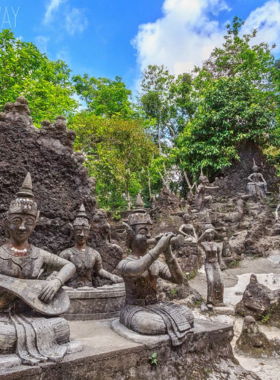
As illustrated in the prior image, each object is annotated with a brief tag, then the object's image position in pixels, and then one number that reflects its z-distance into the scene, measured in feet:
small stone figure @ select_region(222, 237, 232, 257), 45.51
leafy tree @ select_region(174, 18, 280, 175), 77.71
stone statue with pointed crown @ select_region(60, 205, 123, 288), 16.79
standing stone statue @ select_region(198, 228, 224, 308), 27.13
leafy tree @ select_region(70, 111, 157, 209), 56.70
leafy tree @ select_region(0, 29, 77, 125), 37.24
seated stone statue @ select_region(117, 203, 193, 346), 11.14
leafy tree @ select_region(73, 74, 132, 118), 76.84
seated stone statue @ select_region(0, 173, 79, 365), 8.98
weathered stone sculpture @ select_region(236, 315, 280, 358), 18.69
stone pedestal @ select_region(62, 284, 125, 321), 15.23
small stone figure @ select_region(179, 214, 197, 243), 44.52
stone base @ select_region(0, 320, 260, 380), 8.84
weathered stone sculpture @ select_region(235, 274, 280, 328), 23.08
